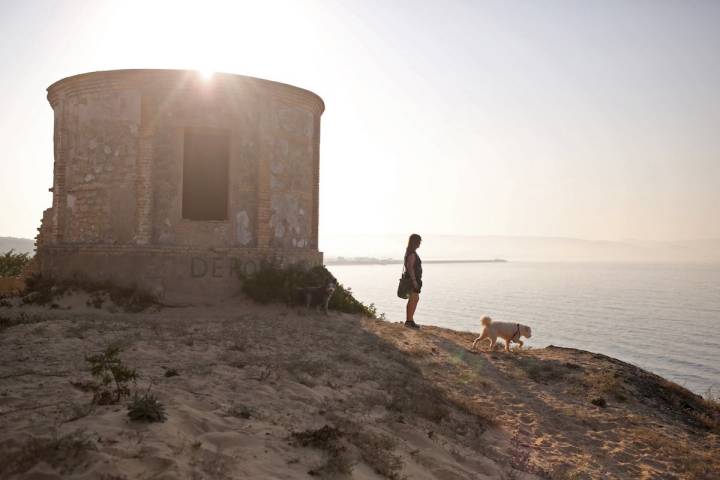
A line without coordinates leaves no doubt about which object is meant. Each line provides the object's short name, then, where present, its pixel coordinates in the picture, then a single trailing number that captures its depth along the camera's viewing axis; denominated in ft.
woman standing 37.52
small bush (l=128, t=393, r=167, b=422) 12.92
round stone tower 37.50
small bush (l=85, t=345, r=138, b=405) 14.19
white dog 34.99
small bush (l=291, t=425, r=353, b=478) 12.67
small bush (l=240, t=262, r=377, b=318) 38.40
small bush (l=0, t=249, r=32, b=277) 55.83
